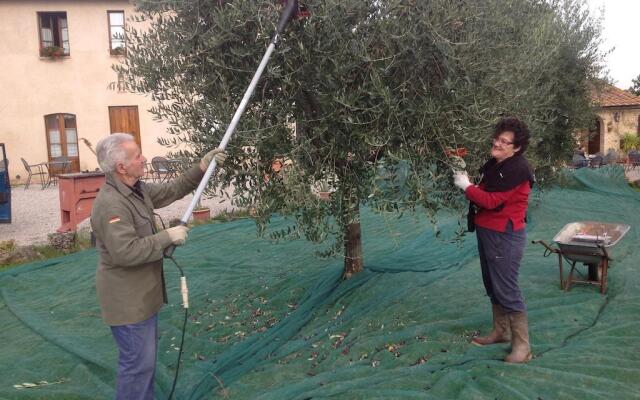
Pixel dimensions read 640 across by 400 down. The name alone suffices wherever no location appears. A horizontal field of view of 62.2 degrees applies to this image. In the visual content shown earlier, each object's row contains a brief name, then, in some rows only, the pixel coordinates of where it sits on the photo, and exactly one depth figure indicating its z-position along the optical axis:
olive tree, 4.31
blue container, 11.59
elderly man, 3.41
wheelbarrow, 5.94
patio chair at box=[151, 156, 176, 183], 17.98
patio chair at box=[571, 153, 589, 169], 19.78
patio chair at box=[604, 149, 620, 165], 21.77
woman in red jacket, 4.11
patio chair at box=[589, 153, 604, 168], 20.53
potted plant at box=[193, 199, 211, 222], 11.98
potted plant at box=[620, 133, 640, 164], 24.62
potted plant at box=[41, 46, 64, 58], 20.50
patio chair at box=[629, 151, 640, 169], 21.64
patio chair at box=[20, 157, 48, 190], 19.47
